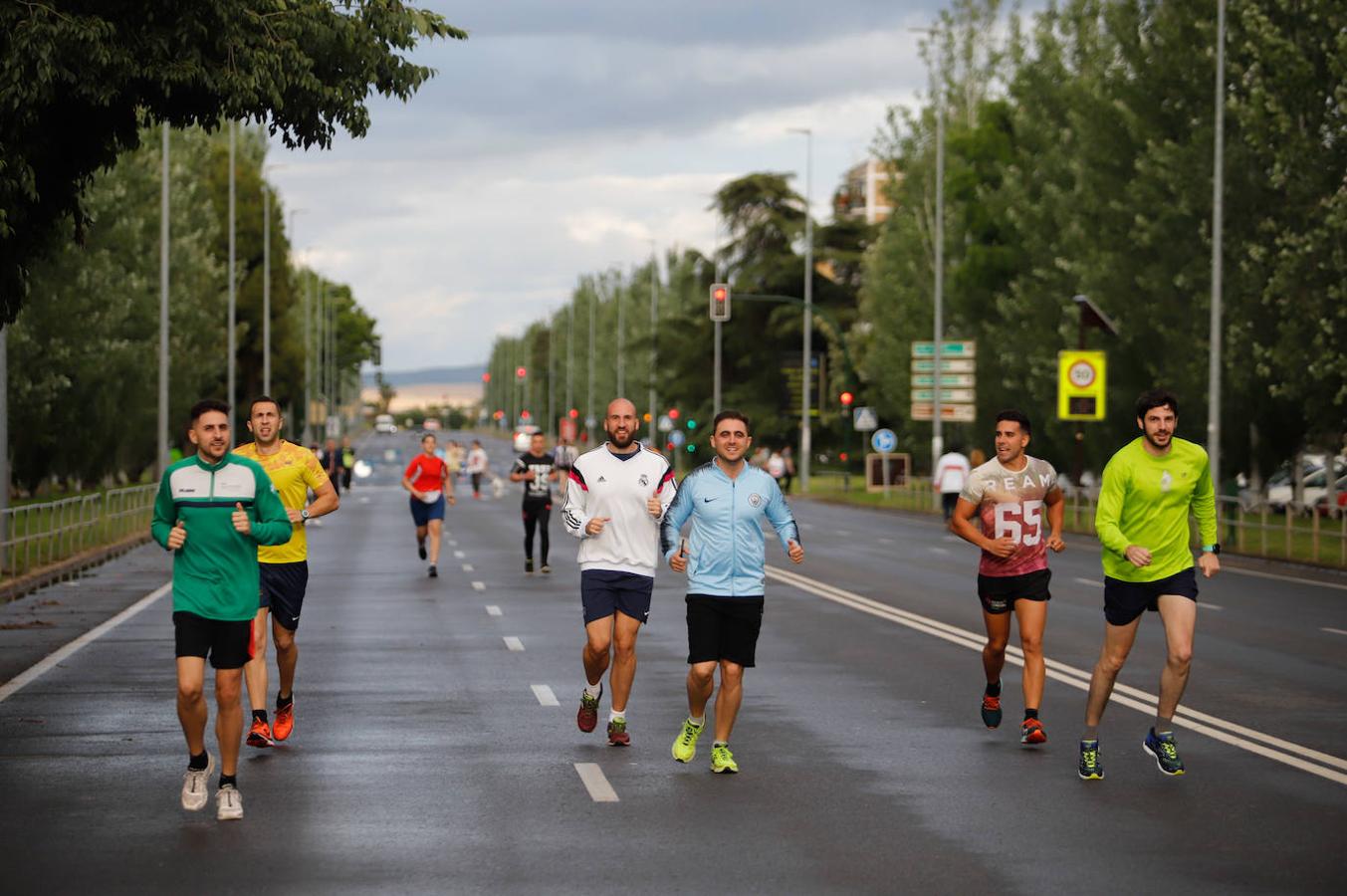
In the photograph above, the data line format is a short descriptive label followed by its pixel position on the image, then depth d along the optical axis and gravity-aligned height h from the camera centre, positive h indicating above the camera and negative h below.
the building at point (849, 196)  80.21 +9.25
